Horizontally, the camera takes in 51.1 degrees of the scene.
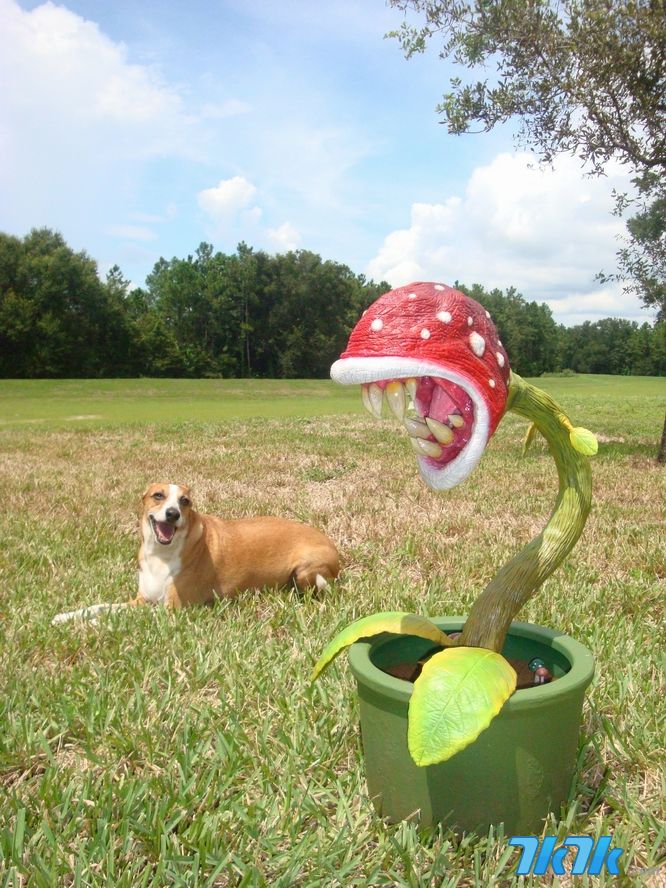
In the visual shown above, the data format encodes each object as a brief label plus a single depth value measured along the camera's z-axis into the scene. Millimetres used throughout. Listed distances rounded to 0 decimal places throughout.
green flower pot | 1708
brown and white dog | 3627
